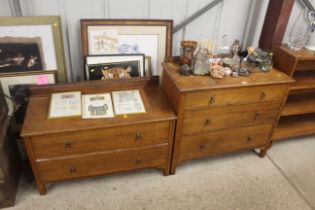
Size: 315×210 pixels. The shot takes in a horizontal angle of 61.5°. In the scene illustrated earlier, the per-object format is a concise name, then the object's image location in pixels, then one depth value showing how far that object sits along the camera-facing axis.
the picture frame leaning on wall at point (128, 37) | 1.69
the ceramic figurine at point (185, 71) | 1.60
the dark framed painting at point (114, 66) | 1.74
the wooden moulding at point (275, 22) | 1.74
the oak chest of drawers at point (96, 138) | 1.43
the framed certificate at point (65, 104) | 1.50
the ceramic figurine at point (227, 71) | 1.63
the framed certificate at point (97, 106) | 1.52
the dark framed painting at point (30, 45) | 1.54
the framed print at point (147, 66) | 1.86
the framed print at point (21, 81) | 1.66
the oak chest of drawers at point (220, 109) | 1.54
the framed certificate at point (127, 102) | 1.57
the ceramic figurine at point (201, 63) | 1.60
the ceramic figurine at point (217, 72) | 1.59
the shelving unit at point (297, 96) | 1.75
